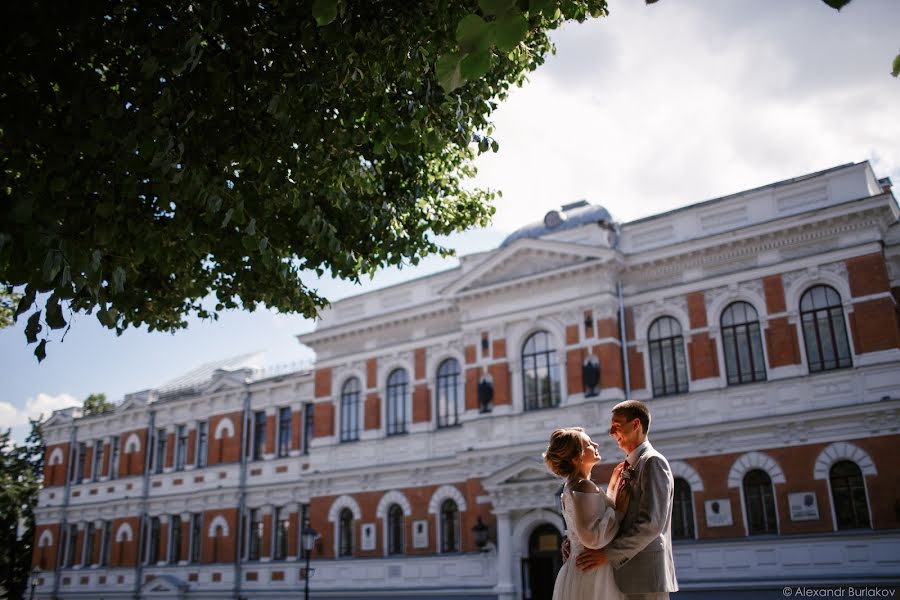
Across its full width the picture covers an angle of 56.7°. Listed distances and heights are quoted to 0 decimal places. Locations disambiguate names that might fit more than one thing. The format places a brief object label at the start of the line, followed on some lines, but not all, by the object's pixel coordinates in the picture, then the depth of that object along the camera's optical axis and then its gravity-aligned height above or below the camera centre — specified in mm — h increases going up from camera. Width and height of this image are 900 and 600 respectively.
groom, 4672 +53
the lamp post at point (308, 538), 22562 +557
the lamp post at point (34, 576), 32350 -392
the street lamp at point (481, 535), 22688 +530
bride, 4711 +226
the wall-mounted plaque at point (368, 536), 25828 +649
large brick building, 18875 +3851
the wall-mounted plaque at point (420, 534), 24625 +642
